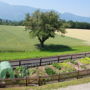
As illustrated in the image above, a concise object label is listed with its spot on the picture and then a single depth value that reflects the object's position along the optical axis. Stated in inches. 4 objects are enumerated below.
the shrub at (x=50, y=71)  981.8
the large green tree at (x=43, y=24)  2201.0
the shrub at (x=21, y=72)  936.3
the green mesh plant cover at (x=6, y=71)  871.7
